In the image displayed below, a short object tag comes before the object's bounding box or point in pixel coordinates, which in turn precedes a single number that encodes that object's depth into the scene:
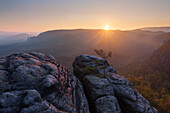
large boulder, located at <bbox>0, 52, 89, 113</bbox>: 6.46
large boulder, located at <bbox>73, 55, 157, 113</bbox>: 9.75
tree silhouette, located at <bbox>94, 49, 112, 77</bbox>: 19.03
